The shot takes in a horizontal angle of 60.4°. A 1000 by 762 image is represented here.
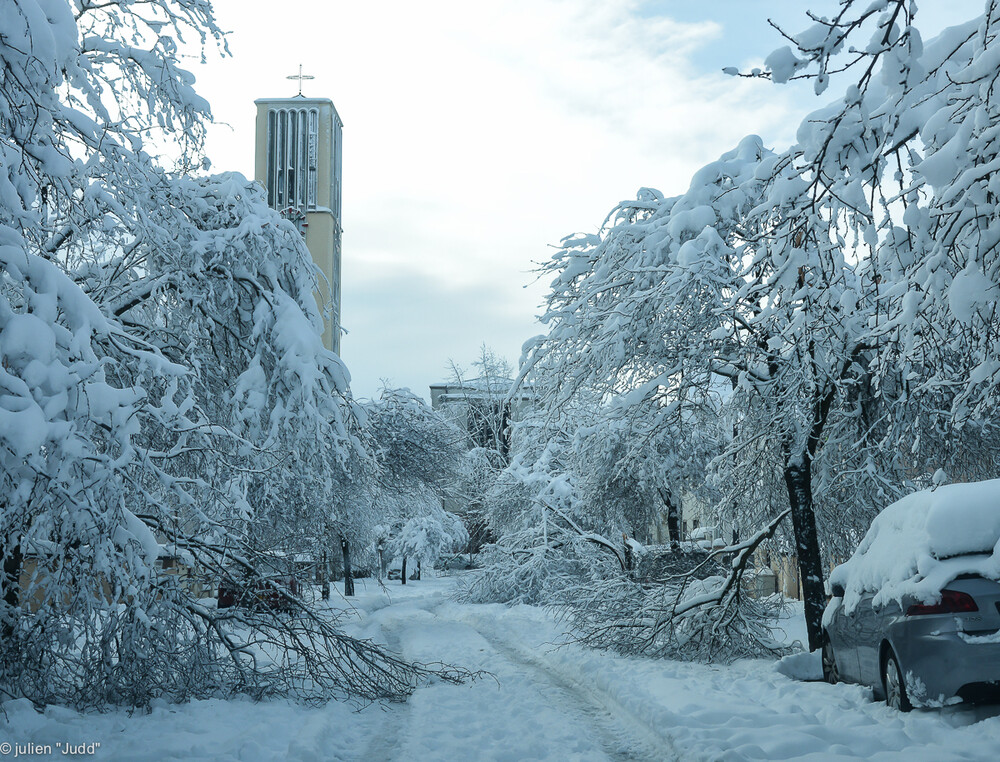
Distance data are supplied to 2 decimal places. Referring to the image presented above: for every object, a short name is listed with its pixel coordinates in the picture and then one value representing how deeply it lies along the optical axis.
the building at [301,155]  76.75
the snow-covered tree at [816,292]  4.44
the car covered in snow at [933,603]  6.18
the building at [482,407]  48.38
